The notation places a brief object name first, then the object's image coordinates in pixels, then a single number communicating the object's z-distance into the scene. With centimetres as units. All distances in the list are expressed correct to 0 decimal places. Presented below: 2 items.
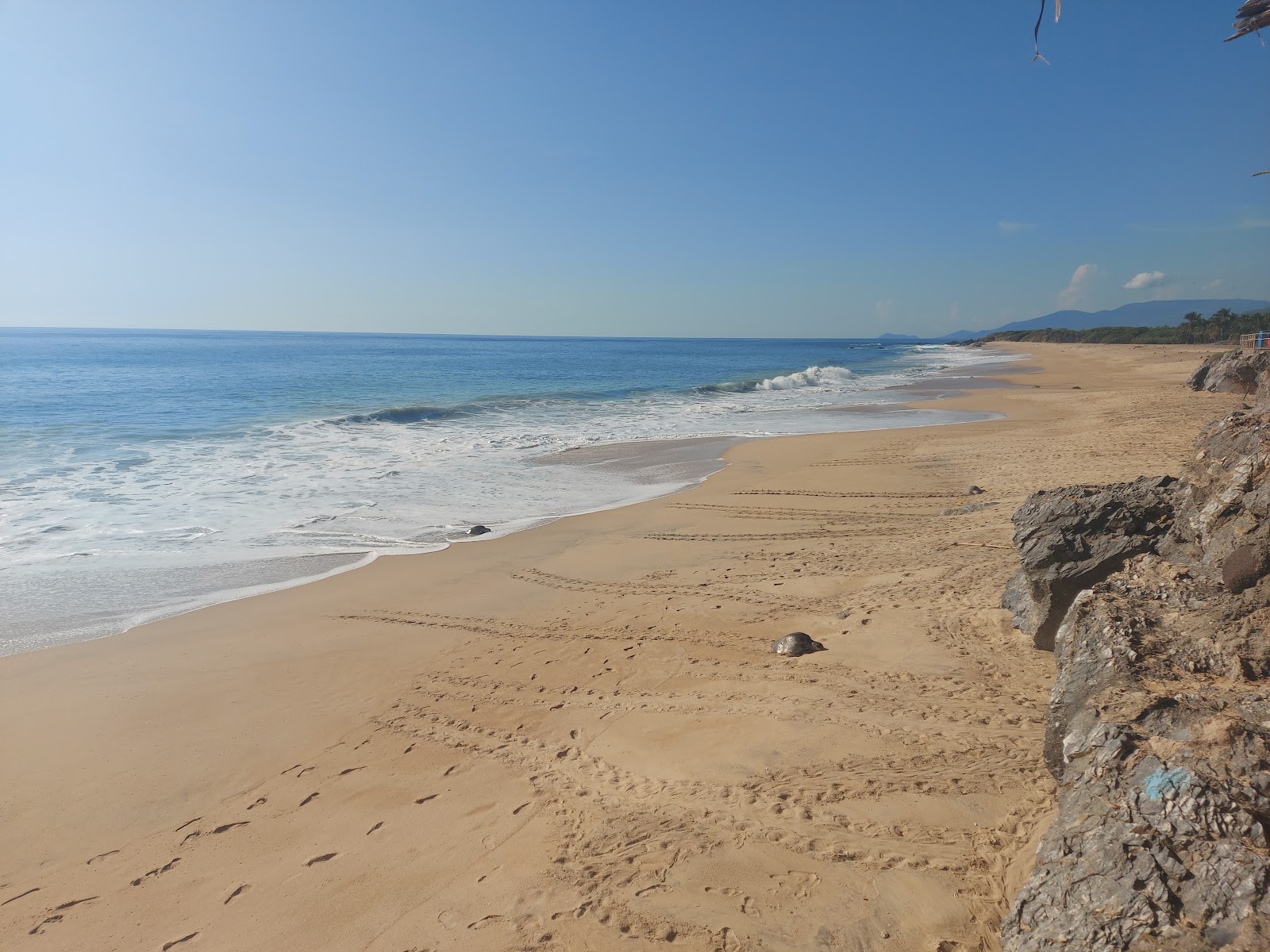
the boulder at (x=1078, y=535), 477
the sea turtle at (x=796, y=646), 603
